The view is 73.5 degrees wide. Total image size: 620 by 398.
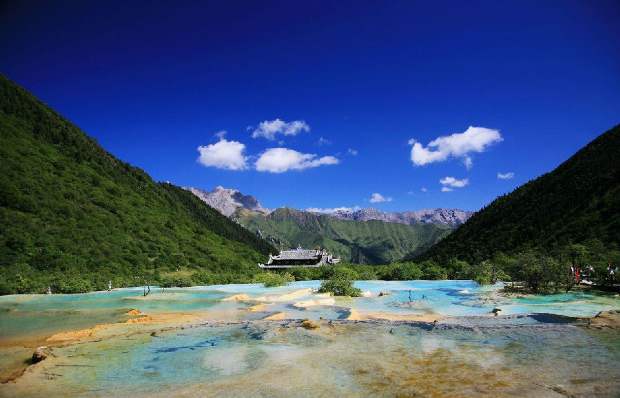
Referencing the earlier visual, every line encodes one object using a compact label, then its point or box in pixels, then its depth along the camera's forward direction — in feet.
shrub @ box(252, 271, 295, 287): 174.19
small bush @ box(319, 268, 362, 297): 120.47
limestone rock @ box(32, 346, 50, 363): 50.08
